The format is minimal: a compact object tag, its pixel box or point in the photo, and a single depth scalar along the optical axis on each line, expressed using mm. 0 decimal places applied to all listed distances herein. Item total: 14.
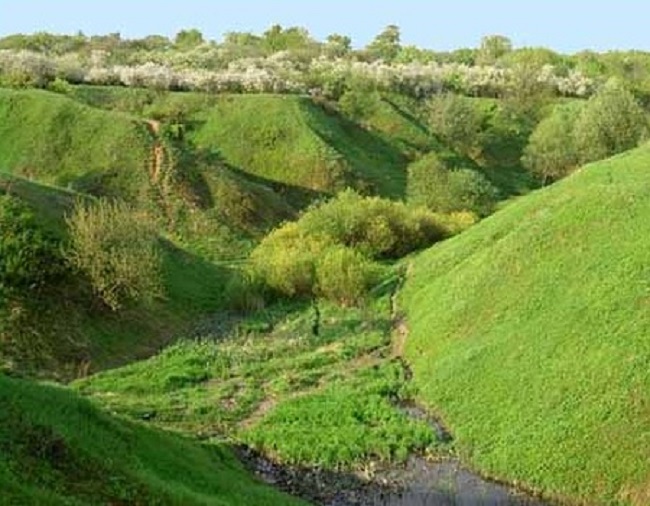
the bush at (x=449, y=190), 81000
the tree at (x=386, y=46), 175500
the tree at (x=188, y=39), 175738
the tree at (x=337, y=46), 161125
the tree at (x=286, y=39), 169300
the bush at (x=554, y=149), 98250
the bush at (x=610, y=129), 93688
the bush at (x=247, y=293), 56312
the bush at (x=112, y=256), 47781
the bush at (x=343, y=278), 56281
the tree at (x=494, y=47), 177750
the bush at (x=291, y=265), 57469
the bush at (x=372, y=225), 66000
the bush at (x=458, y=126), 106750
